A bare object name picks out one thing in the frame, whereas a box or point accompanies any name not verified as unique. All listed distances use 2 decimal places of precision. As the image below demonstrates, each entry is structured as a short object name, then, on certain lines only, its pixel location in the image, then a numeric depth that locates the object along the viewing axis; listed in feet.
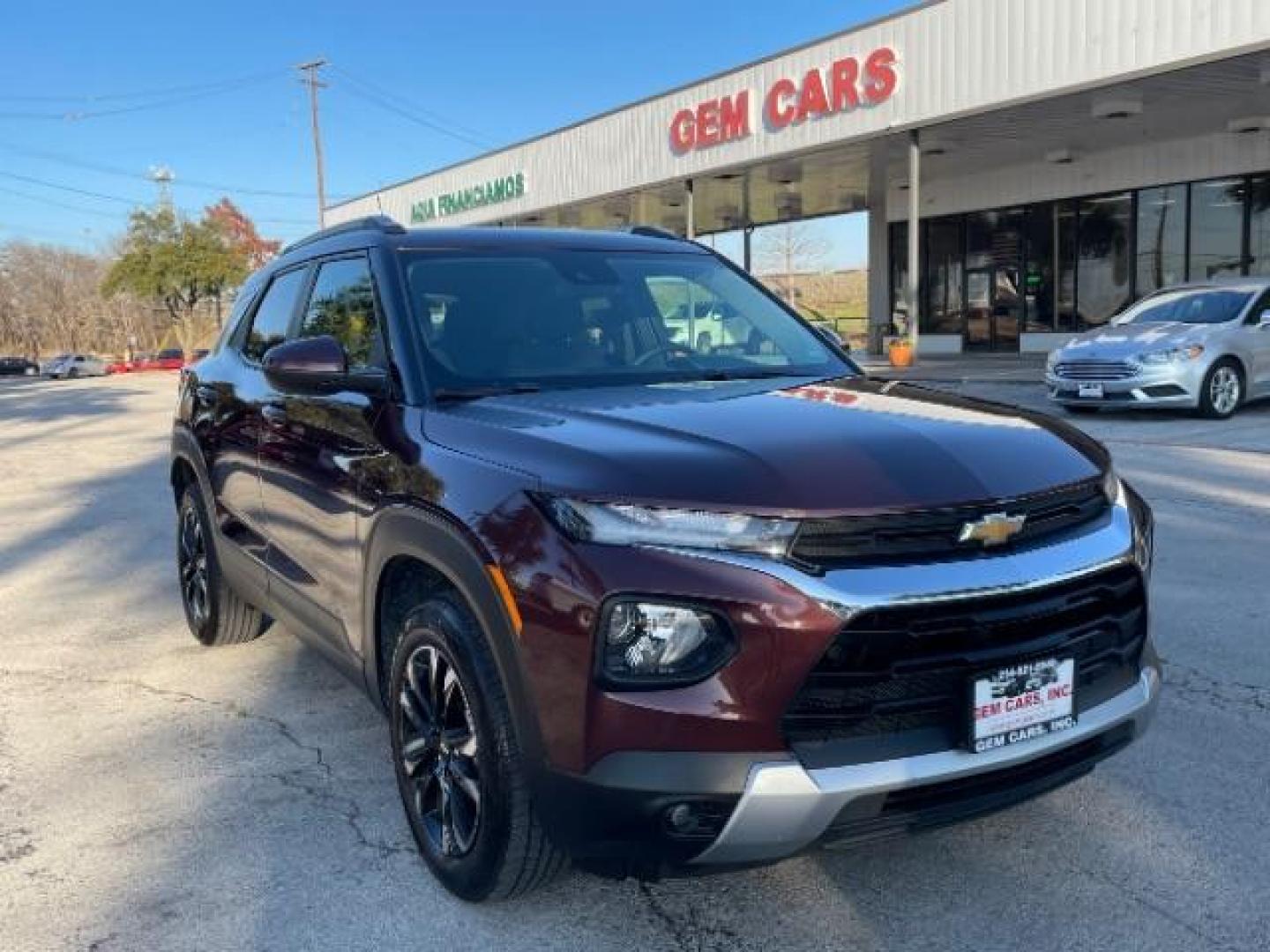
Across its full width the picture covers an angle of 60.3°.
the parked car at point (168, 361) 179.42
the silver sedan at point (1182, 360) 39.91
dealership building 52.44
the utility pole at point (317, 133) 148.66
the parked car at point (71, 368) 175.63
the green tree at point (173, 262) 175.01
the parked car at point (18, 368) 185.57
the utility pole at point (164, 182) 179.83
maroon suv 7.36
